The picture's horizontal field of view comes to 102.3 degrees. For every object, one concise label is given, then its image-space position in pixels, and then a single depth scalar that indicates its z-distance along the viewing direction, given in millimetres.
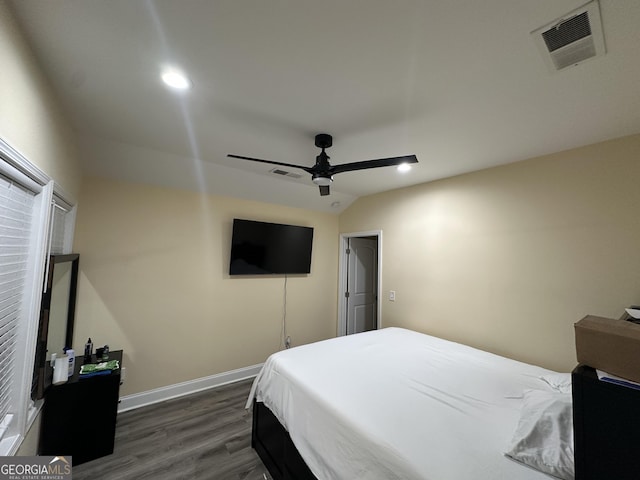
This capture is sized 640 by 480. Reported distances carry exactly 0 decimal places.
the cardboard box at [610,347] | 734
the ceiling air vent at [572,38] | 1053
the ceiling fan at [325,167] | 1999
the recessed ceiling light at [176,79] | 1438
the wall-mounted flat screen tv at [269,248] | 3514
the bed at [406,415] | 1128
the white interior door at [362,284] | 4602
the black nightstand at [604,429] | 686
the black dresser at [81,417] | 1937
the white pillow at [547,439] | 1036
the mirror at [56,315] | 1691
